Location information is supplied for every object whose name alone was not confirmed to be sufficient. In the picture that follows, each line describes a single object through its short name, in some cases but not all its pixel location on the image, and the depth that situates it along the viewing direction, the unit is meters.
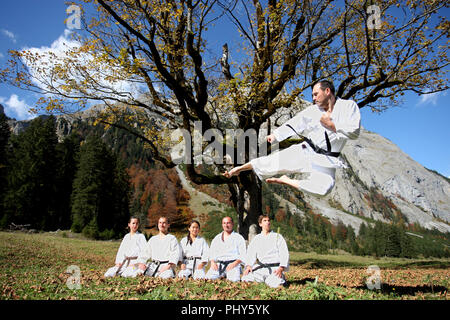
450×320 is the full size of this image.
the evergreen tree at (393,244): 66.50
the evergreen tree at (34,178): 36.50
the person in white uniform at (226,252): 6.91
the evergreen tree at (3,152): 38.19
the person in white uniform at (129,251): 7.35
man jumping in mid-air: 4.38
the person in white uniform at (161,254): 7.19
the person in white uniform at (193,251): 7.52
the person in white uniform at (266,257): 6.04
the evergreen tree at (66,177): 45.30
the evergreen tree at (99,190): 40.19
